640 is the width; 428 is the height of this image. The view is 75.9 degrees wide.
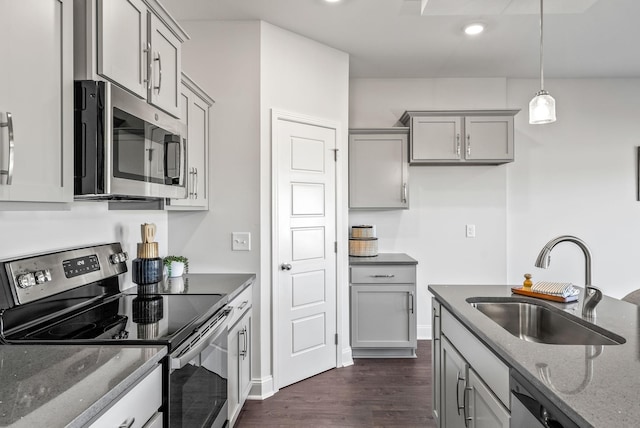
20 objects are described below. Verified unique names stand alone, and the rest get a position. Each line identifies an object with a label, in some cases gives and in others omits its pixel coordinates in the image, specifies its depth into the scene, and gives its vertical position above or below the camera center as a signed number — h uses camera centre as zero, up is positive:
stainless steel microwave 1.36 +0.25
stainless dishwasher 1.02 -0.53
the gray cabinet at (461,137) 3.82 +0.69
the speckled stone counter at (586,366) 0.90 -0.43
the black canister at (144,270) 2.28 -0.34
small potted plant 2.66 -0.36
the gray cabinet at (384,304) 3.57 -0.81
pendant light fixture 2.15 +0.54
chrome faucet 1.72 -0.24
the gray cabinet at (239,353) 2.21 -0.83
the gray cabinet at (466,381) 1.38 -0.67
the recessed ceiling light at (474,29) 2.99 +1.35
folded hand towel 1.88 -0.37
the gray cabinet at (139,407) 1.02 -0.55
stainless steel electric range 1.40 -0.44
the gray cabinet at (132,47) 1.37 +0.64
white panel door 2.98 -0.31
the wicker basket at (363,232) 3.86 -0.20
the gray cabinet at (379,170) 3.86 +0.38
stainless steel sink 1.62 -0.49
